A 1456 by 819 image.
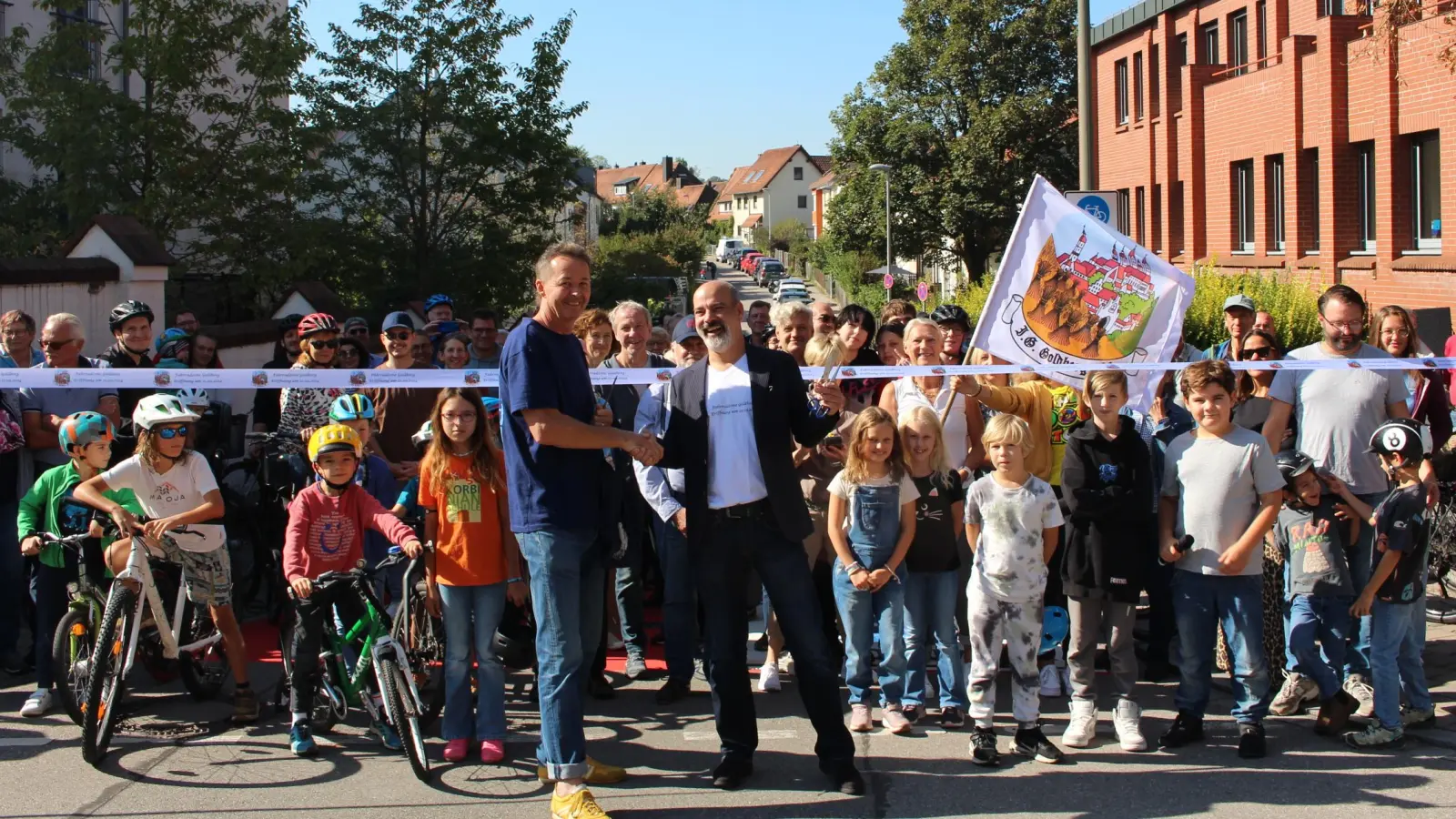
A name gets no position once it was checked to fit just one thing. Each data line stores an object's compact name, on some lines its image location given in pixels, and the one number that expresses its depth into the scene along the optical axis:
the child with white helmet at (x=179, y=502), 6.58
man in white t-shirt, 5.64
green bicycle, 5.86
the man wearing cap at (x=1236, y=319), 9.30
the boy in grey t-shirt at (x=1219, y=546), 6.01
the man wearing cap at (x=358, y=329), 10.20
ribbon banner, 6.92
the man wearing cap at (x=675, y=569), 7.09
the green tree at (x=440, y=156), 18.44
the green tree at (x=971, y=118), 50.34
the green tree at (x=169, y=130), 14.56
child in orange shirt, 6.11
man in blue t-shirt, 5.32
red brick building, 19.34
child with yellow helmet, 6.20
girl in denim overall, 6.43
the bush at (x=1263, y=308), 18.28
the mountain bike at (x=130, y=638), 6.04
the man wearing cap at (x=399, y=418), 8.36
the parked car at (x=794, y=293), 68.19
